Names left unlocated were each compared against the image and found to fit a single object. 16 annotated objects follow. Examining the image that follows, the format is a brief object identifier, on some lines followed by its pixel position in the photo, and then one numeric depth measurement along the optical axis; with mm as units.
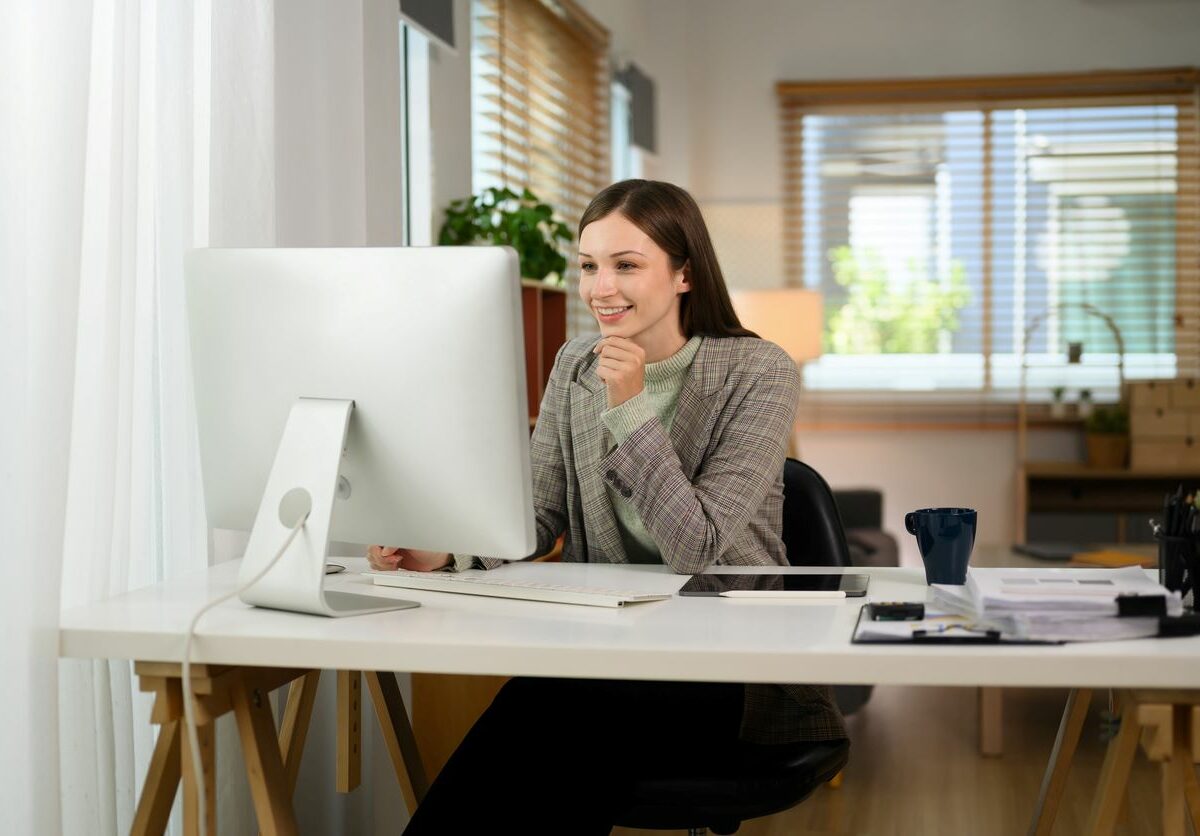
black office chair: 1511
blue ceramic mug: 1504
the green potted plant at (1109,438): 5406
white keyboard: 1426
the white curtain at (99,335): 1406
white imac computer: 1351
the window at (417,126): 3318
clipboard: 1201
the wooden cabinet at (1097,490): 5297
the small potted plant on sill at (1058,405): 5613
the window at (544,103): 3729
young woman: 1482
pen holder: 1352
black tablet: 1486
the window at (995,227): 5680
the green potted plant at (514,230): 3230
